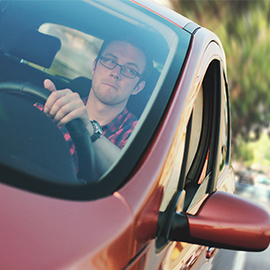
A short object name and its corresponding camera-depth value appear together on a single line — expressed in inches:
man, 54.0
